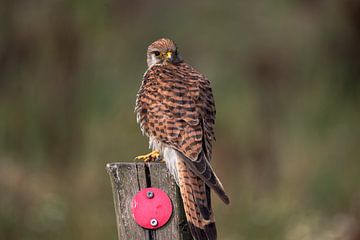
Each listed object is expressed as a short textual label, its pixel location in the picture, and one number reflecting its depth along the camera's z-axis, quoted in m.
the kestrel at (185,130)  7.45
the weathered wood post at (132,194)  7.24
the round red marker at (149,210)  7.19
